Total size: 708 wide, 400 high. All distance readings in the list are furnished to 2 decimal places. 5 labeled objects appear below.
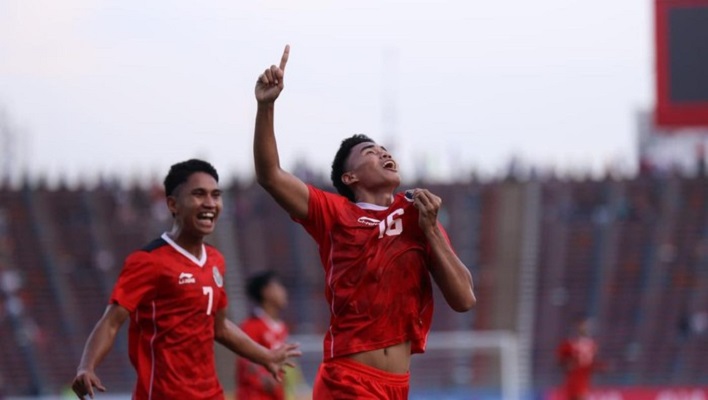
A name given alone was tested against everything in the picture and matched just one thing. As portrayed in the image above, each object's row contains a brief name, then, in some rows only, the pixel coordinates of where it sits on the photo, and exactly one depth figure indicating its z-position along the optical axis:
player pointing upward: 9.79
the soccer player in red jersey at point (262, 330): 17.97
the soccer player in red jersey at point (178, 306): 11.78
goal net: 38.75
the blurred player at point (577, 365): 34.31
